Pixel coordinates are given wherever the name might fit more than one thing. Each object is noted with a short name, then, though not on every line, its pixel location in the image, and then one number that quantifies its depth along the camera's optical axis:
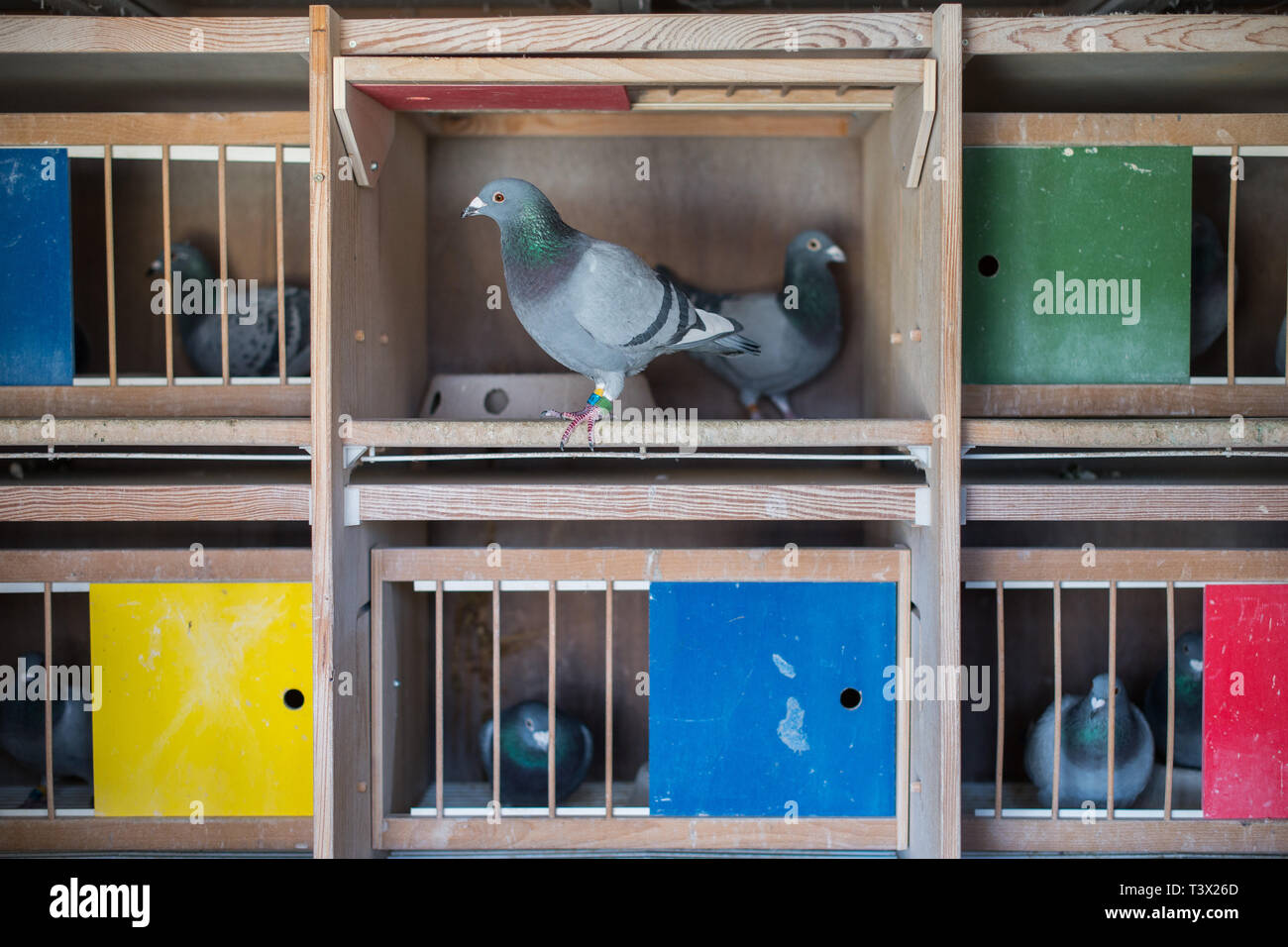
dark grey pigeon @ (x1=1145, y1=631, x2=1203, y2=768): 1.50
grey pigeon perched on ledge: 1.26
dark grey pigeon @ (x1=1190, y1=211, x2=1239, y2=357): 1.54
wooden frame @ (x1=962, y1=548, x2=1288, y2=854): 1.29
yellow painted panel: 1.30
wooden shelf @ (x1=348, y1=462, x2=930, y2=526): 1.26
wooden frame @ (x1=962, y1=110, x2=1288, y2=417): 1.28
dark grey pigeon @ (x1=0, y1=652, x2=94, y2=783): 1.45
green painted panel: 1.29
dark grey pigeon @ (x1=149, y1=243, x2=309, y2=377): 1.54
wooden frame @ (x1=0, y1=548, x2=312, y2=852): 1.29
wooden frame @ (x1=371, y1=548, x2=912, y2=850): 1.32
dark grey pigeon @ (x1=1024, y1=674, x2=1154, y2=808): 1.43
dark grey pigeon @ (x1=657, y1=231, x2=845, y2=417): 1.61
